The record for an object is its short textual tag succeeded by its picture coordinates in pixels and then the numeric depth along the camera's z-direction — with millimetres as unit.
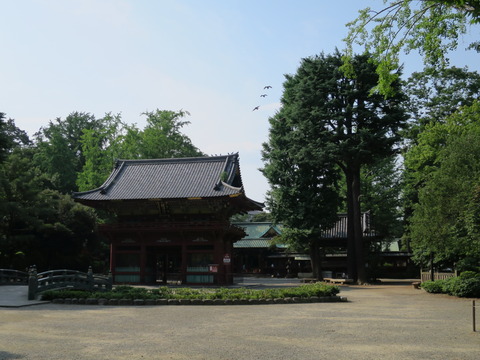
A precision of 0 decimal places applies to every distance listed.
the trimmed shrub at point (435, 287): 25891
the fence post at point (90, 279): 24311
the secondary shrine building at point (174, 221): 33812
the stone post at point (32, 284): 20250
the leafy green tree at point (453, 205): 22766
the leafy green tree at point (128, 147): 54719
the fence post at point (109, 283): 24922
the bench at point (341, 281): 37312
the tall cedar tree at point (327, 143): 38219
